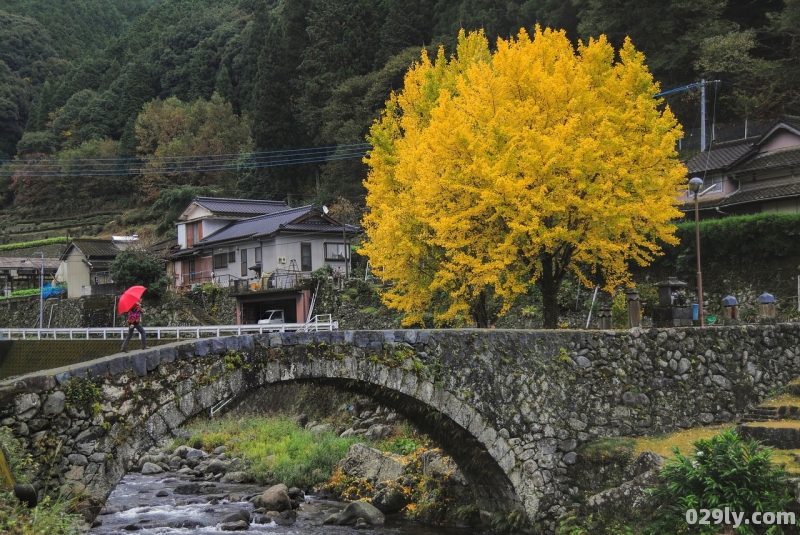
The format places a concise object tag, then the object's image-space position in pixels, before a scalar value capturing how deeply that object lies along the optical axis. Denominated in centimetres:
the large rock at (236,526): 1833
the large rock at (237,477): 2503
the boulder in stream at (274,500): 2034
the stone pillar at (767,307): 2139
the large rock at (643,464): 1506
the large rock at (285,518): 1905
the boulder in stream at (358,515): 1861
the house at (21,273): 6756
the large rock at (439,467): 1895
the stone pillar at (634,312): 1986
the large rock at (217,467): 2609
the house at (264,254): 4147
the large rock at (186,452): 2848
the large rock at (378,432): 2533
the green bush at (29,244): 7619
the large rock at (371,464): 2100
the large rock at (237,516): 1888
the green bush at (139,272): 4553
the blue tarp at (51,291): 5753
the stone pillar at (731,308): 2250
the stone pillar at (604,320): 2100
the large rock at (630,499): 1445
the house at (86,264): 5700
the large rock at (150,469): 2697
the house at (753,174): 3050
